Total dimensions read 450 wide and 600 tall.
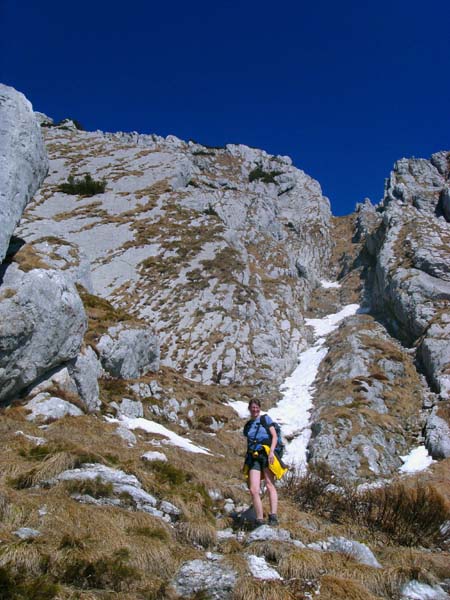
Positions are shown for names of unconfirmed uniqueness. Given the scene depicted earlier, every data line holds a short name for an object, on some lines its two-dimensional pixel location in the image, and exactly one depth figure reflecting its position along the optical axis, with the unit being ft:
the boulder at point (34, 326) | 47.39
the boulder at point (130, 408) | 68.18
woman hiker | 27.91
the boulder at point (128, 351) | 78.95
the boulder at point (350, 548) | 22.80
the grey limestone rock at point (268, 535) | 24.68
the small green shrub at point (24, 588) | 15.24
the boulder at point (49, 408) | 48.39
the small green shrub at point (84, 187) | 207.95
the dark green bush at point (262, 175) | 343.26
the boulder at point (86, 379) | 60.13
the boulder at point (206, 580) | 18.07
